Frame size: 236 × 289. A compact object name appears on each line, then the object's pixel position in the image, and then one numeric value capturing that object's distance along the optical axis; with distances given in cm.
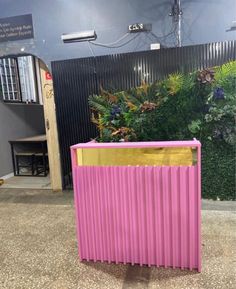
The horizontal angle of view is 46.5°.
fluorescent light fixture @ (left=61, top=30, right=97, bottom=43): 377
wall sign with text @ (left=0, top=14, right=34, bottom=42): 397
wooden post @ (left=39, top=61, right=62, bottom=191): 396
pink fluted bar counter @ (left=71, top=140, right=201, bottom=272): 186
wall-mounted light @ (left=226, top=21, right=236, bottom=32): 342
